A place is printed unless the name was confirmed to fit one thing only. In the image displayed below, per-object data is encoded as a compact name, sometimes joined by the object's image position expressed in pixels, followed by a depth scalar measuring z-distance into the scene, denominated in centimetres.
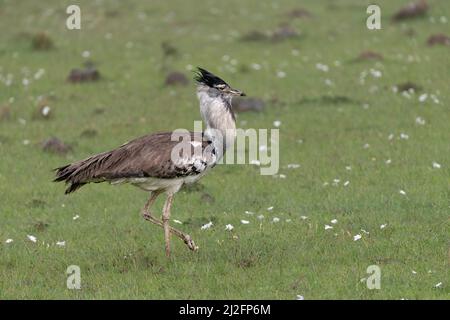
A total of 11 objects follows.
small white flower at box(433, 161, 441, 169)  1576
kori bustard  1181
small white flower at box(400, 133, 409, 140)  1772
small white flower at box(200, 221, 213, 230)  1333
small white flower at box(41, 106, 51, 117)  2038
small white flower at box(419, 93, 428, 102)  1997
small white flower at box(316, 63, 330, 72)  2308
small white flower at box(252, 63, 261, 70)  2361
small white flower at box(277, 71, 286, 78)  2280
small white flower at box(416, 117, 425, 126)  1852
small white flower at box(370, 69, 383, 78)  2216
